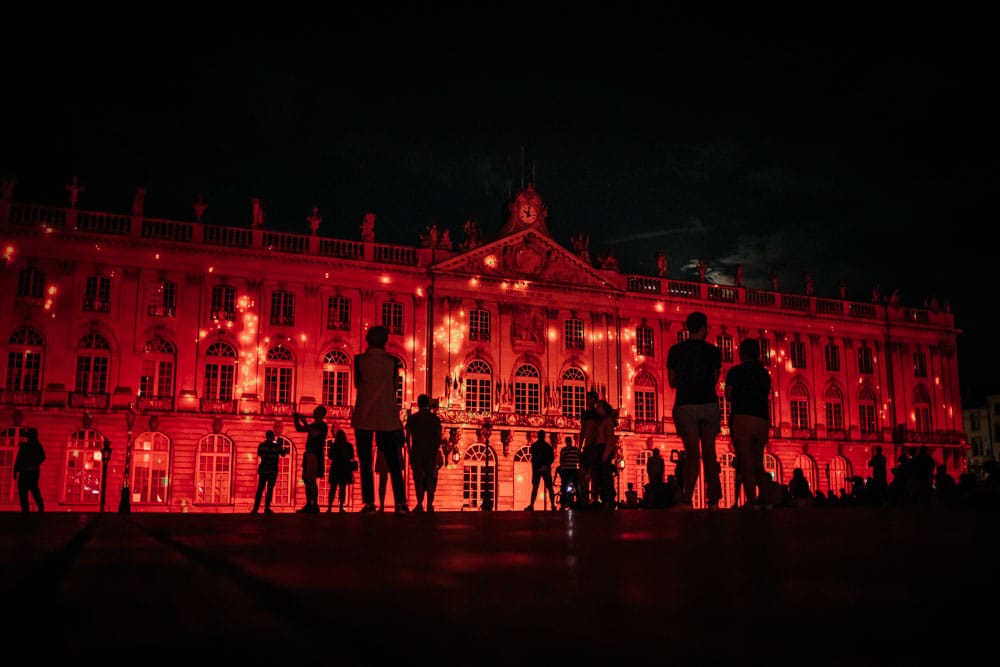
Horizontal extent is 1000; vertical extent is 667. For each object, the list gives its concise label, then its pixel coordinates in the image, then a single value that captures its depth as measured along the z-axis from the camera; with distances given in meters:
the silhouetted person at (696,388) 9.84
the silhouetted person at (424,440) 13.36
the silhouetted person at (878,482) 19.70
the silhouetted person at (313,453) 15.93
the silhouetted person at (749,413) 10.02
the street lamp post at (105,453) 28.89
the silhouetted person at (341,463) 17.22
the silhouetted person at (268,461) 18.14
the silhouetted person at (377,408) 10.19
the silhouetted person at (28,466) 18.27
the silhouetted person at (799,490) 16.20
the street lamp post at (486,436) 38.84
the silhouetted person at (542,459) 19.38
